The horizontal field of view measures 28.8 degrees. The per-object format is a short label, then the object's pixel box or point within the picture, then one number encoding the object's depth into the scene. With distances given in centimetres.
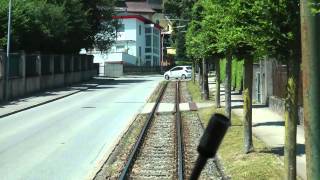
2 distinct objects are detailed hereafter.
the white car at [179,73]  7294
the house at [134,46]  9585
